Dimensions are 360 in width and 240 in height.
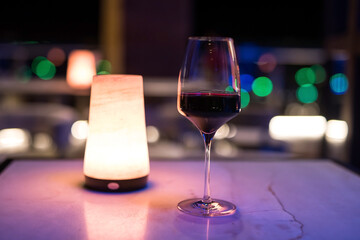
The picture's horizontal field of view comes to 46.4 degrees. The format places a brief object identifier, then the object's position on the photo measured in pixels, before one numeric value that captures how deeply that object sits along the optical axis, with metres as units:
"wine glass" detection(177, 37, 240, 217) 0.72
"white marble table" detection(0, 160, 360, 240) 0.60
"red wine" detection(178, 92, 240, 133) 0.72
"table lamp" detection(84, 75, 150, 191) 0.81
